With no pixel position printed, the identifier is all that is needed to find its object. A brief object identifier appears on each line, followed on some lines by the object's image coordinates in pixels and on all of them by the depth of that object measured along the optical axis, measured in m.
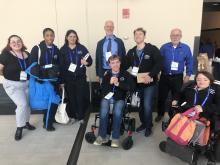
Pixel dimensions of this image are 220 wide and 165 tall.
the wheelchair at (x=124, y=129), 2.03
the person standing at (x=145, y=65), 2.09
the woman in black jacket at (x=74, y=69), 2.30
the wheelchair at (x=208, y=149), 1.70
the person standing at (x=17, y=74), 2.14
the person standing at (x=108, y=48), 2.41
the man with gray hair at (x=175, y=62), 2.23
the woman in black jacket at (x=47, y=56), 2.22
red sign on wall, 2.76
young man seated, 2.01
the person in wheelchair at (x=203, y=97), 1.76
